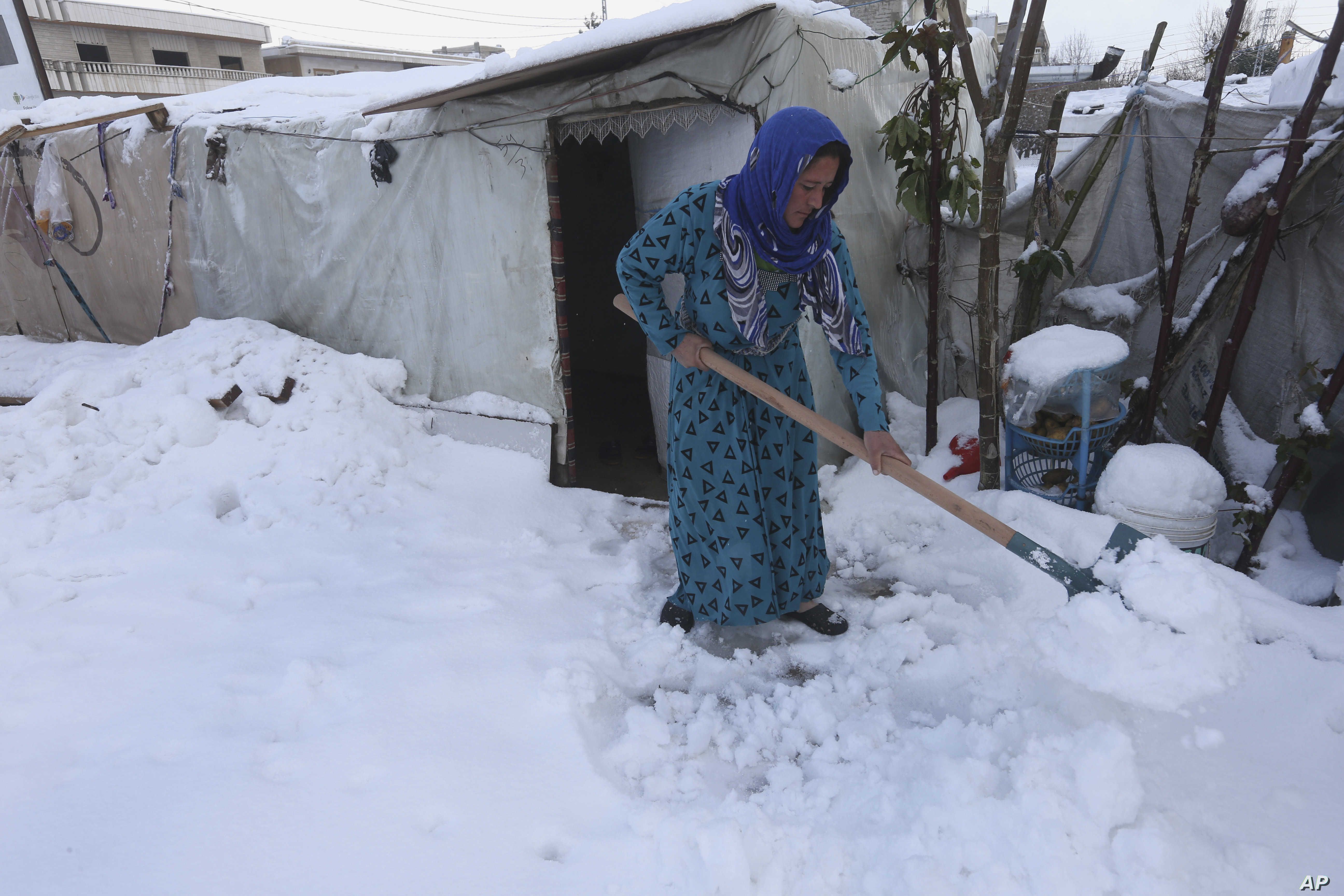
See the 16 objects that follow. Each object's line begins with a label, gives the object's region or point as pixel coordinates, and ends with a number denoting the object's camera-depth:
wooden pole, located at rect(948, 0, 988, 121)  2.96
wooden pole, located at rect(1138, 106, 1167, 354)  3.32
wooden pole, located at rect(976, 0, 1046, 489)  2.78
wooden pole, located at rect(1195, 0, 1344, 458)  2.67
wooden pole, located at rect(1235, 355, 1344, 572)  2.73
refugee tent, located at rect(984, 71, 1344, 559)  3.00
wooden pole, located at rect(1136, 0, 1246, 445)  2.82
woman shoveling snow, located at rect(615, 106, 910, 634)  2.02
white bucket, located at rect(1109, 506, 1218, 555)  2.69
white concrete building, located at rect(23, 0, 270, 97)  20.61
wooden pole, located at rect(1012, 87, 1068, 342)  3.55
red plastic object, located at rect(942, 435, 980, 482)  3.68
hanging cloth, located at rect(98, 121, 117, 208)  5.66
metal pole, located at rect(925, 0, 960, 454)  3.19
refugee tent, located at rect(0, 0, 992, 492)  3.33
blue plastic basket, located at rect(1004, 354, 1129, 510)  3.01
